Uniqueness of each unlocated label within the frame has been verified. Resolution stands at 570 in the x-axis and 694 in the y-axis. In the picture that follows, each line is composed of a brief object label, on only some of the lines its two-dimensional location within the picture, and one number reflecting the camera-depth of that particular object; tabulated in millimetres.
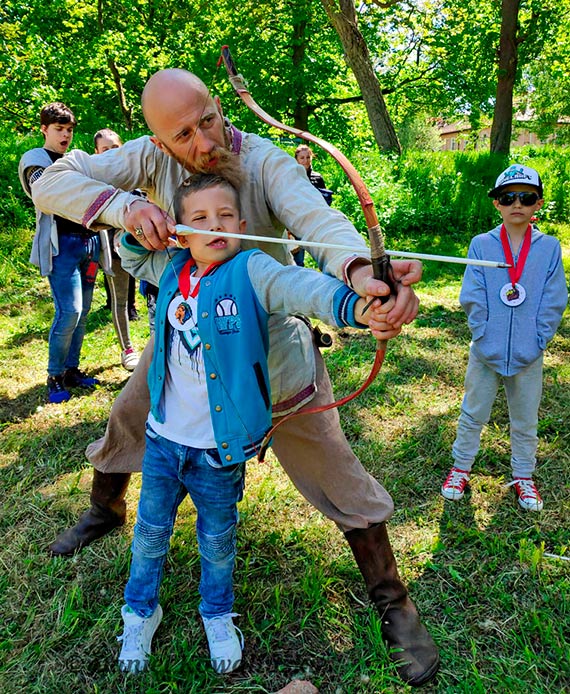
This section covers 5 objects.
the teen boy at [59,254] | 4023
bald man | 1743
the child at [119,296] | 4664
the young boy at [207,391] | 1688
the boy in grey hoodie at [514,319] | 2846
